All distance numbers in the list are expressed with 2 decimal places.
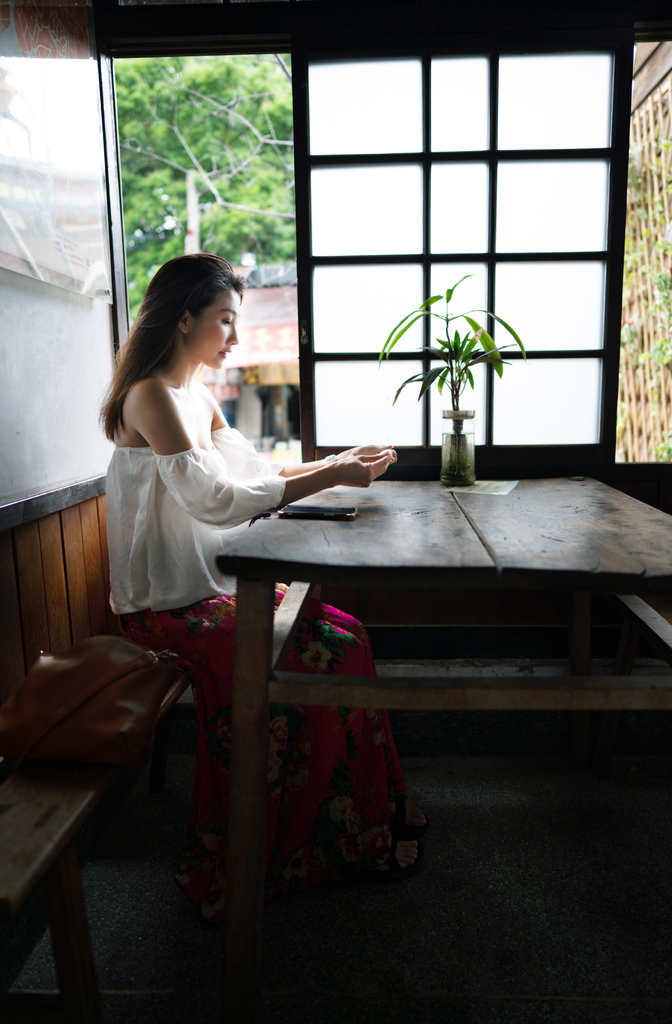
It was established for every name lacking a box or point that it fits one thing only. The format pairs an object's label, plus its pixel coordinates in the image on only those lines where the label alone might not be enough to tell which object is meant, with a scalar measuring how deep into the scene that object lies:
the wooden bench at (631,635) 1.50
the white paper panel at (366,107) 2.08
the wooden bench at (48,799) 0.90
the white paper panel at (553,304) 2.17
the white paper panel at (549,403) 2.21
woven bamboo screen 2.99
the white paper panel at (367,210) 2.15
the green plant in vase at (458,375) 1.94
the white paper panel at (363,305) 2.19
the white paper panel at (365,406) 2.24
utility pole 8.80
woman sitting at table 1.47
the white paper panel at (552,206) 2.12
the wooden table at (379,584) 1.02
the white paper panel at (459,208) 2.13
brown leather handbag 1.07
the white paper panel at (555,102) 2.06
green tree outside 8.09
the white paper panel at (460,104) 2.07
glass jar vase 1.97
